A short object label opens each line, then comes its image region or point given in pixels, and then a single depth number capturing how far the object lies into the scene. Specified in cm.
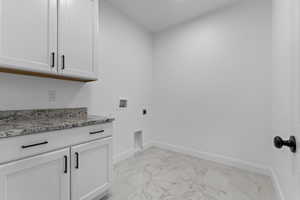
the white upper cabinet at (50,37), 105
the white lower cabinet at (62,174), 88
